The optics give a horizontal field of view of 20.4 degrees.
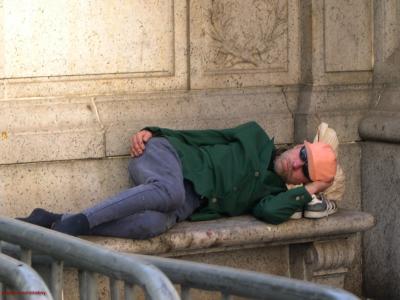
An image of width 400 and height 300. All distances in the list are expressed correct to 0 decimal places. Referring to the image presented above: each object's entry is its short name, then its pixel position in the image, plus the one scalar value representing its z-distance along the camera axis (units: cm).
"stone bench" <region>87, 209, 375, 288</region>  525
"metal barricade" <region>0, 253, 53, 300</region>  265
